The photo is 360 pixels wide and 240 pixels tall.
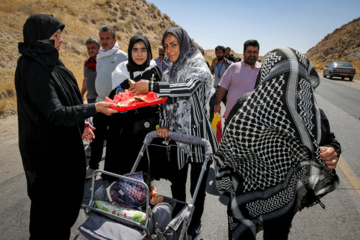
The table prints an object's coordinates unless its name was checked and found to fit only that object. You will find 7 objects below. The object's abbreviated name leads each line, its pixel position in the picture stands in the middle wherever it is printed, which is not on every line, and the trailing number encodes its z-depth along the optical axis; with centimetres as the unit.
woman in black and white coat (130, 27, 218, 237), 236
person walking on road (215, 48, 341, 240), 147
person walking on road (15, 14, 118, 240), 190
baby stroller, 159
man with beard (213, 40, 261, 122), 424
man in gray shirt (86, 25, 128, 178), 397
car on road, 2469
